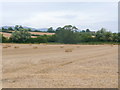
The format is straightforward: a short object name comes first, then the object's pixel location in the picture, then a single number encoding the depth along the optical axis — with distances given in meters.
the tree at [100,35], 106.45
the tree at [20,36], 84.84
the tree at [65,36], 96.81
